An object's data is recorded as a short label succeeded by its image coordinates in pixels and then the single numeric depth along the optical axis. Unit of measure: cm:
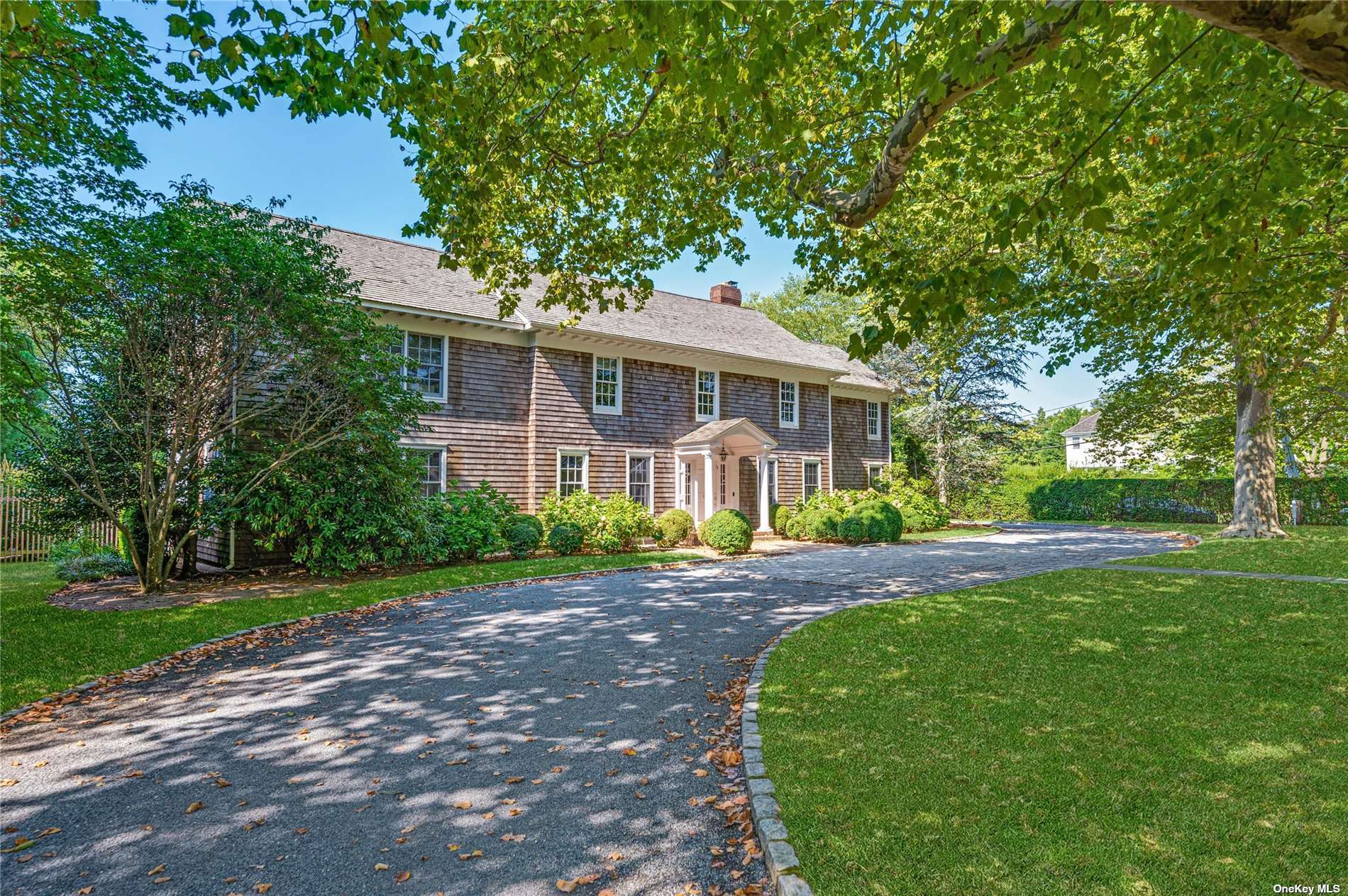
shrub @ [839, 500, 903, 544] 1927
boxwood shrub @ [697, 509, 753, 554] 1631
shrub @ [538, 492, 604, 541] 1606
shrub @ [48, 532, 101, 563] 1359
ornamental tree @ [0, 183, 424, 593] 917
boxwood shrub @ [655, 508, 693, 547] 1745
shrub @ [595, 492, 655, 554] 1605
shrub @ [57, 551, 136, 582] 1203
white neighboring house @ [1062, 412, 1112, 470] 6488
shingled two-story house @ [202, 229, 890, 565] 1574
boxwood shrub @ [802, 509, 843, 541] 1958
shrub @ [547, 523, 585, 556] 1521
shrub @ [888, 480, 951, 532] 2392
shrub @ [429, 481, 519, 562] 1314
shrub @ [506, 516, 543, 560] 1448
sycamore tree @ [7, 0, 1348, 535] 429
